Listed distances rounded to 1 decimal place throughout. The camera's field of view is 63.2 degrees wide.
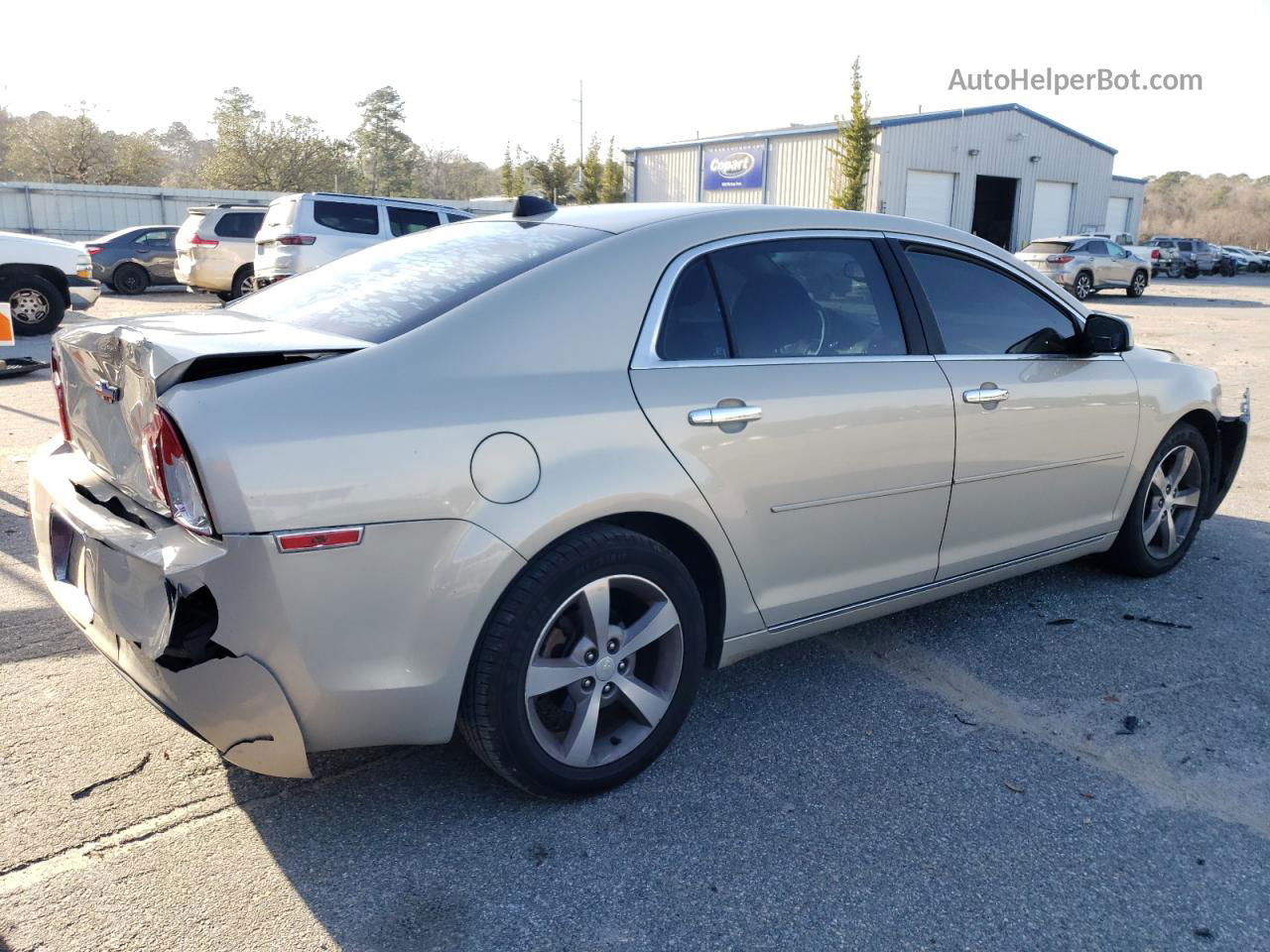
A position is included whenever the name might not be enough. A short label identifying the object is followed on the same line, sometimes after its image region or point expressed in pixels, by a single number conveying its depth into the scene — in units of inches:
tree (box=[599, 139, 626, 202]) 1798.7
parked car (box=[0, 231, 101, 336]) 474.0
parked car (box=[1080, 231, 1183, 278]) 1358.3
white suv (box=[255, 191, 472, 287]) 585.0
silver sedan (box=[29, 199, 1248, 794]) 94.0
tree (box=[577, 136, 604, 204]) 1836.9
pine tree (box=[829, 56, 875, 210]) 1342.5
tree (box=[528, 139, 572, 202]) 1918.1
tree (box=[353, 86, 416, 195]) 2672.2
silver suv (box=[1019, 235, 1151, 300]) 1004.6
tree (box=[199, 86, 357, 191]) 1863.9
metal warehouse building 1471.5
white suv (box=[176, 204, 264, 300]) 693.9
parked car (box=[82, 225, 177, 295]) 818.8
